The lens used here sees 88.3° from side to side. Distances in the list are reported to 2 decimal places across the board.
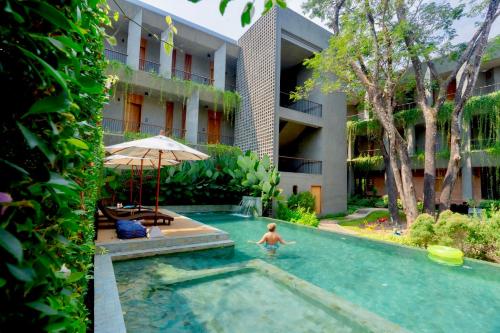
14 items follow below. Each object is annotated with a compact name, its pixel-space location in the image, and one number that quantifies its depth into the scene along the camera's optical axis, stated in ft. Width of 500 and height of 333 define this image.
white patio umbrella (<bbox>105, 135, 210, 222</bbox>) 20.77
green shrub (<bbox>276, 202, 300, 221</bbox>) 44.72
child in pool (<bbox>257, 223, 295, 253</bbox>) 24.20
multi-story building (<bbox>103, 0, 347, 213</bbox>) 52.60
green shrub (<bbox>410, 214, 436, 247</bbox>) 25.89
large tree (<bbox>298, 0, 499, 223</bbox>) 36.63
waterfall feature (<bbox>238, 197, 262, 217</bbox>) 45.78
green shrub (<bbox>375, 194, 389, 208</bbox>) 69.51
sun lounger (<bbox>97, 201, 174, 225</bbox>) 23.84
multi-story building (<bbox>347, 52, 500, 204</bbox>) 57.36
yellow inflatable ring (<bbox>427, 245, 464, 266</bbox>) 21.79
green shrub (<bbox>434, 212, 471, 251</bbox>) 24.23
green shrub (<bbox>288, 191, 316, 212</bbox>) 49.80
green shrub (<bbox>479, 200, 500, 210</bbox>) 51.52
